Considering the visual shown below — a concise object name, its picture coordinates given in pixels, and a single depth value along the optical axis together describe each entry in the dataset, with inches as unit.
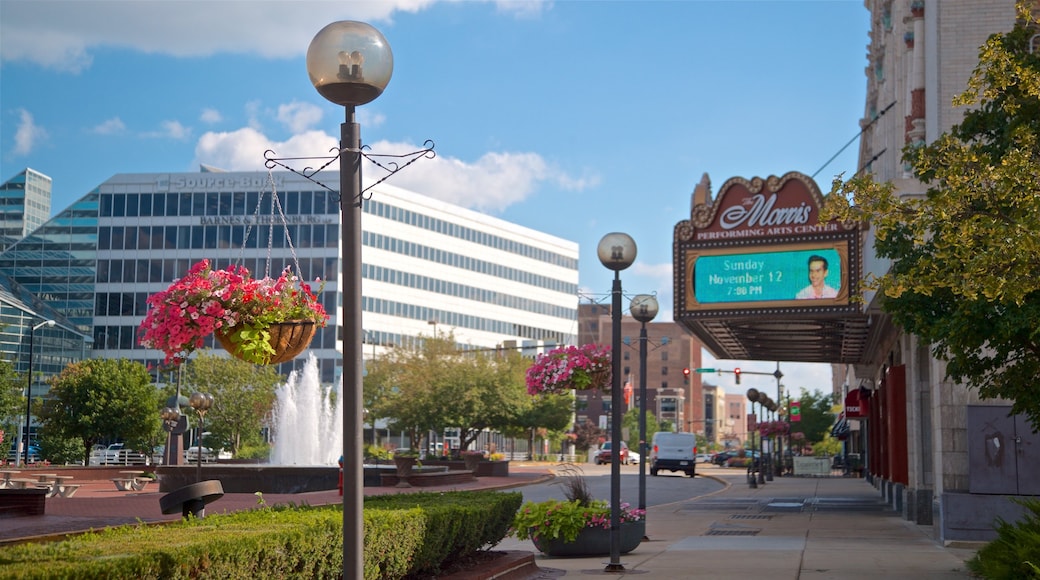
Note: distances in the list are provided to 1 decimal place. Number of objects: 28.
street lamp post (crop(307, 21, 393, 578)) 294.5
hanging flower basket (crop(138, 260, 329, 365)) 375.2
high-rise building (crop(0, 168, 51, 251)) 5073.8
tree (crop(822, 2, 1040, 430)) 427.5
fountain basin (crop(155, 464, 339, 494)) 1414.9
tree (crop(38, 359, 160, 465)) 2260.1
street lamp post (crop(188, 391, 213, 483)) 1381.6
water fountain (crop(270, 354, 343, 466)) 2135.8
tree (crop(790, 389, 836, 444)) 4015.8
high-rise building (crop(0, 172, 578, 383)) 4060.0
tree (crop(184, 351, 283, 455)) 2805.1
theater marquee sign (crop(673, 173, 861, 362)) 1032.8
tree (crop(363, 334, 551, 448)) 2883.9
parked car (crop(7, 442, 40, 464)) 2950.3
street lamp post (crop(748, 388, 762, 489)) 1918.1
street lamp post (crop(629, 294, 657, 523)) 860.6
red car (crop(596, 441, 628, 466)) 3619.3
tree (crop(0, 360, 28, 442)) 2161.7
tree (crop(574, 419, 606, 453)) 4928.6
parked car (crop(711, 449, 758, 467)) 3889.5
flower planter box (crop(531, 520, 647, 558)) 694.5
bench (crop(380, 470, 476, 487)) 1594.5
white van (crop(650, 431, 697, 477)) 2541.8
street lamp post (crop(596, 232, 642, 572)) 636.1
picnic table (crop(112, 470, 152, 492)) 1432.1
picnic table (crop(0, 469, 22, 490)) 1178.3
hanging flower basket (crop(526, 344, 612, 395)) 798.5
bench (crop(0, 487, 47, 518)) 831.7
